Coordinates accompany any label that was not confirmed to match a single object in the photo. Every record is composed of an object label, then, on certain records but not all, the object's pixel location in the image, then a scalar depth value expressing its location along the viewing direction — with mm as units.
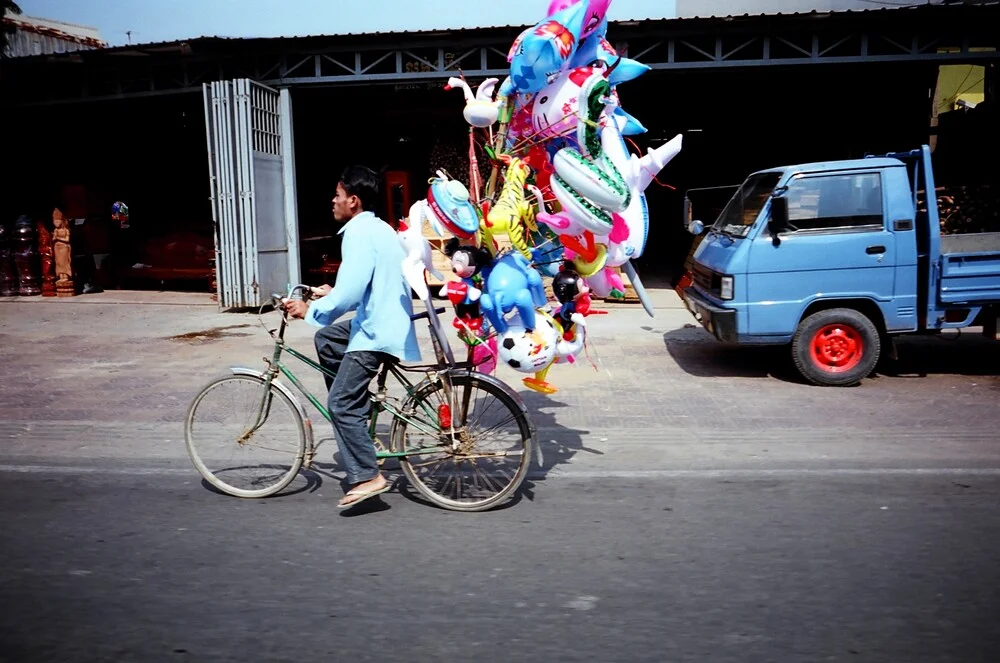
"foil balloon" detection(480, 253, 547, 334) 4312
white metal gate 11992
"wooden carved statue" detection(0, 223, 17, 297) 14430
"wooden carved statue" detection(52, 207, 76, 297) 14211
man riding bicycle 4180
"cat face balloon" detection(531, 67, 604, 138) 4234
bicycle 4395
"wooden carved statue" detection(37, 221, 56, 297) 14312
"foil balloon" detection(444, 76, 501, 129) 4426
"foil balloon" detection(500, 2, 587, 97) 4090
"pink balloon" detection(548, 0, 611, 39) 4320
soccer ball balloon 4375
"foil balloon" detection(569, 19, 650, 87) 4465
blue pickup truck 7238
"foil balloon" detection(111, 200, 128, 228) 17219
